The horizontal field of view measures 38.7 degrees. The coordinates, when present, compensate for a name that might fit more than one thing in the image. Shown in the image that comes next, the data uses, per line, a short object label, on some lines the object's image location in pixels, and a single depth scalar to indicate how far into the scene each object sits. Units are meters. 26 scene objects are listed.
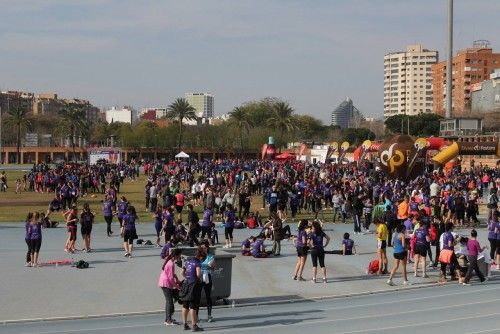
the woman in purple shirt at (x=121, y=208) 23.32
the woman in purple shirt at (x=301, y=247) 17.14
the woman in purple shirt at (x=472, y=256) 17.27
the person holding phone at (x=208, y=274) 13.38
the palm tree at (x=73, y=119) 98.81
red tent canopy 72.62
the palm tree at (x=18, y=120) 106.56
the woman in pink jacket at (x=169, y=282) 12.72
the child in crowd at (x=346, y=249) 21.61
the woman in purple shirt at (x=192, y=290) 12.45
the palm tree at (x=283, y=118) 108.06
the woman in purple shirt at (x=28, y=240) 18.42
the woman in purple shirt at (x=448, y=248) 17.30
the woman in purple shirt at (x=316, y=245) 16.98
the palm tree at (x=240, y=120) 117.56
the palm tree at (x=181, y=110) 107.19
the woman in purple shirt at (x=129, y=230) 20.31
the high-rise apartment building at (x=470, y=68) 163.00
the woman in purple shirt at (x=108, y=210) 24.23
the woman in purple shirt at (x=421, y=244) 17.66
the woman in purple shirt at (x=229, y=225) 22.17
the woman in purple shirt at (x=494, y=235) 19.20
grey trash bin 14.43
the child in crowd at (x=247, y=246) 21.39
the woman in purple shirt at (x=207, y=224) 22.62
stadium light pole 66.07
